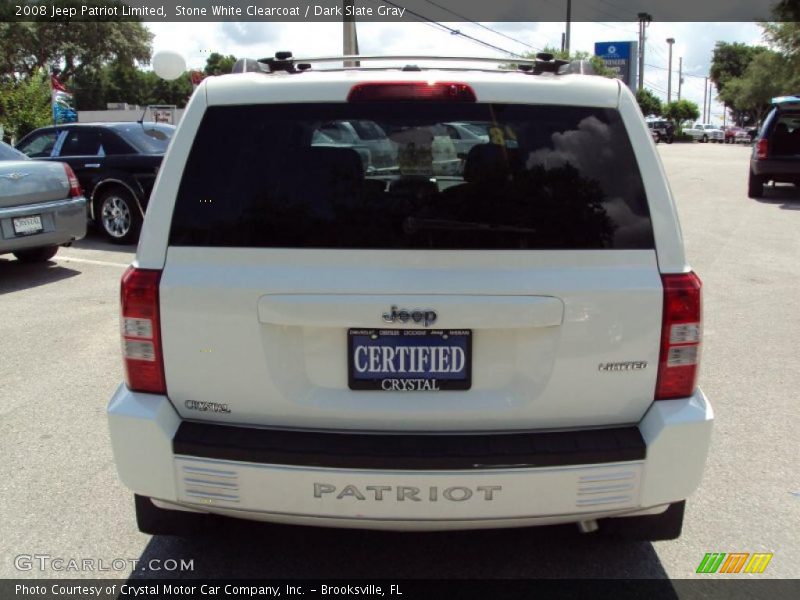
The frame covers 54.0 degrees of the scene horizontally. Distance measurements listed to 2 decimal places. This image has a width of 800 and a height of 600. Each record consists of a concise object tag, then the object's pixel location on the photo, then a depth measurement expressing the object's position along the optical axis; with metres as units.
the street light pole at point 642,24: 74.19
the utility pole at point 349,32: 18.67
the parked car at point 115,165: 10.74
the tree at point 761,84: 39.97
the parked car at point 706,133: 65.75
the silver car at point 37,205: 8.29
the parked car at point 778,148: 15.57
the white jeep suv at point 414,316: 2.57
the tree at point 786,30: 32.94
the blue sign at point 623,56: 76.25
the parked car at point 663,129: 50.63
